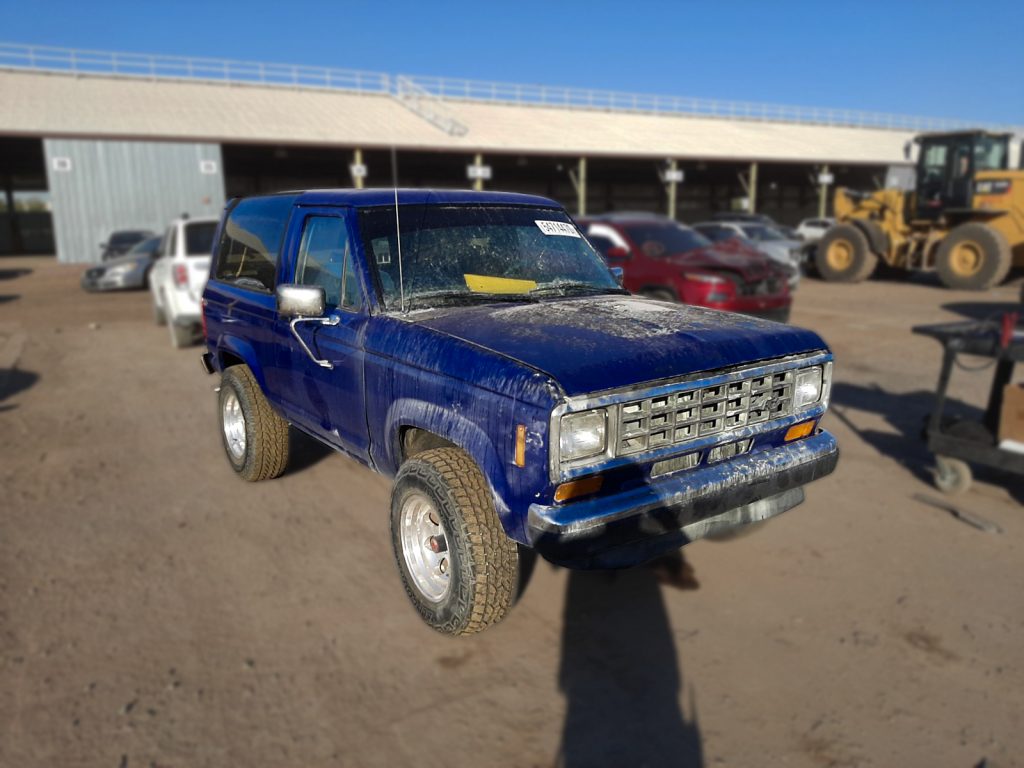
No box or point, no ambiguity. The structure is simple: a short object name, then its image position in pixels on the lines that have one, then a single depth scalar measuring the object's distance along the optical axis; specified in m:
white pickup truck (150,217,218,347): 9.68
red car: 9.18
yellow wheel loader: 16.56
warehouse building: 25.53
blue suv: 2.48
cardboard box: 5.35
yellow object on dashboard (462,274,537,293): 3.29
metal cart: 5.36
